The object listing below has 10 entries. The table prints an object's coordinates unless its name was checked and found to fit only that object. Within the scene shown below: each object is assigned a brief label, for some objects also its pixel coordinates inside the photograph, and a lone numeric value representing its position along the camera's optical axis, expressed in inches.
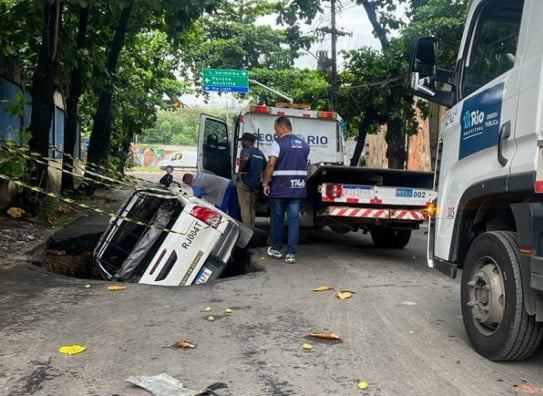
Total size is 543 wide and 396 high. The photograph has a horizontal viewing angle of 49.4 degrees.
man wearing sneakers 293.4
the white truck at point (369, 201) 307.0
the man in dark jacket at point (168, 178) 355.0
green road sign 991.0
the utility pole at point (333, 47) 660.1
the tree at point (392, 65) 550.0
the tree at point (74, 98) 453.7
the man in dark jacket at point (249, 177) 346.9
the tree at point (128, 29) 329.7
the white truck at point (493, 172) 133.3
